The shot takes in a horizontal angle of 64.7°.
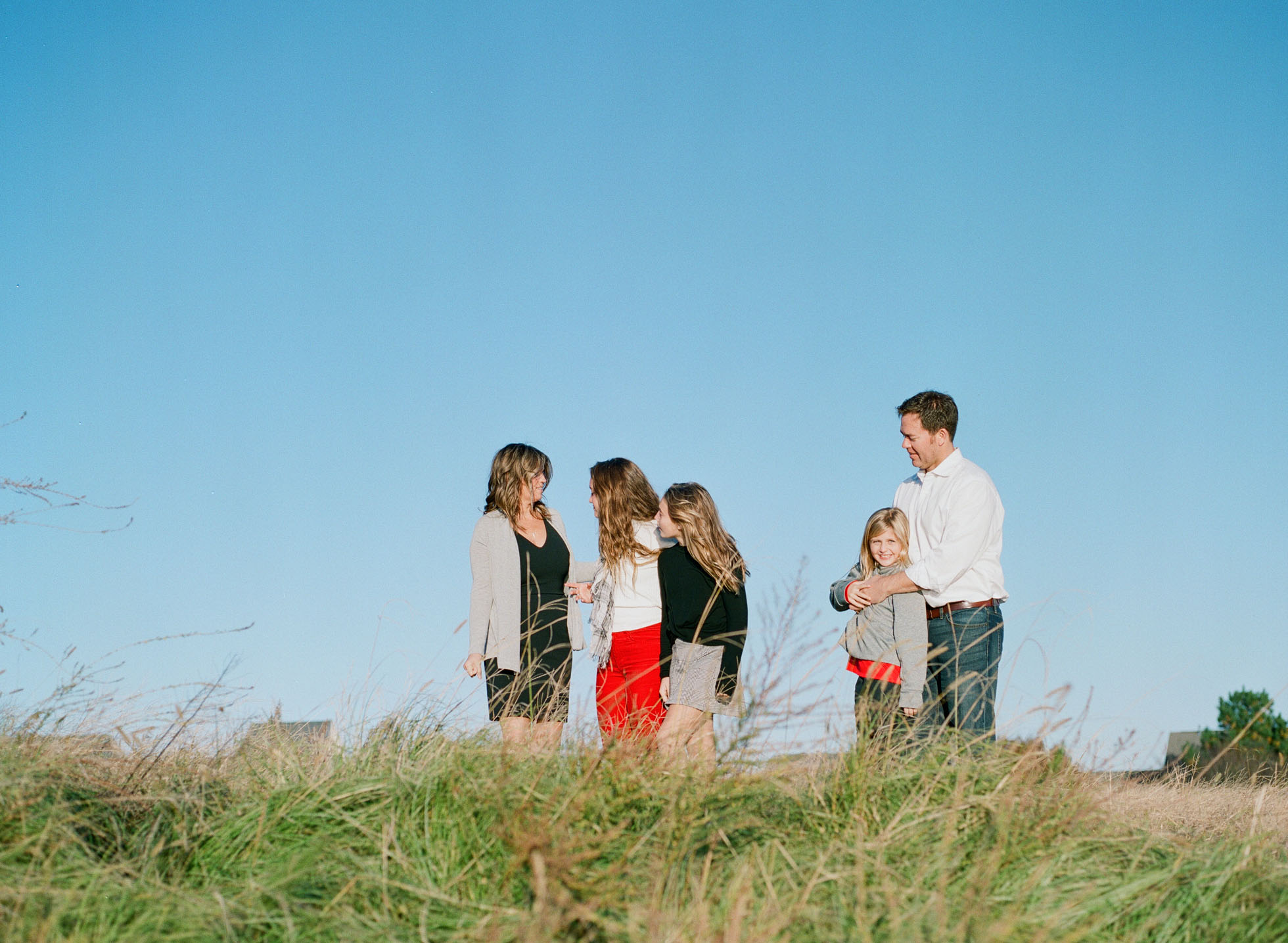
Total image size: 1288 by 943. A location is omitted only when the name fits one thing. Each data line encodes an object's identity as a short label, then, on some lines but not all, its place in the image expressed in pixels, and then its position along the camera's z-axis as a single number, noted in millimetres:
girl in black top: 4863
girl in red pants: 5461
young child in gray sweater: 4895
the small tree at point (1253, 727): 16625
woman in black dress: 5672
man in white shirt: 5090
